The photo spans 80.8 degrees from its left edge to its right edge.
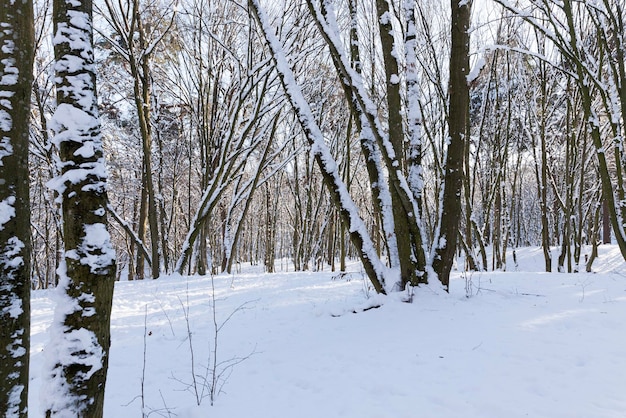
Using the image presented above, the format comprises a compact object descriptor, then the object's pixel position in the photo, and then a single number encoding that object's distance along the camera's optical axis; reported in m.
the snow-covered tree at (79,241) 1.62
